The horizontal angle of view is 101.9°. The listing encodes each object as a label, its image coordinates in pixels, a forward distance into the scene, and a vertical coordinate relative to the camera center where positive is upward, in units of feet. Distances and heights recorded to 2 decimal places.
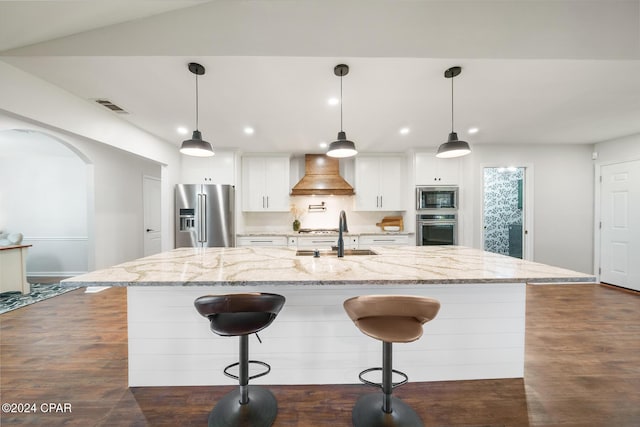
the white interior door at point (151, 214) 17.51 -0.15
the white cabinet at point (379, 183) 15.42 +1.73
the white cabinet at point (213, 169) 14.57 +2.42
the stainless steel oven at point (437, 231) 14.25 -1.05
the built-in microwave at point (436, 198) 14.23 +0.77
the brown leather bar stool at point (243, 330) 4.49 -2.02
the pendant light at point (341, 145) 6.79 +1.83
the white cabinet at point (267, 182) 15.46 +1.79
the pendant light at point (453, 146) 6.97 +1.84
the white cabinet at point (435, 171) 14.40 +2.28
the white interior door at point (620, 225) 12.87 -0.66
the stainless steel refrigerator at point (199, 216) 13.70 -0.24
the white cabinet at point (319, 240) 14.51 -1.58
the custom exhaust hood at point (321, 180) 15.07 +1.88
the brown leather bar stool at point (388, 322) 4.33 -1.94
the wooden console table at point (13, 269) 12.06 -2.71
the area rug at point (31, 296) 11.09 -3.99
